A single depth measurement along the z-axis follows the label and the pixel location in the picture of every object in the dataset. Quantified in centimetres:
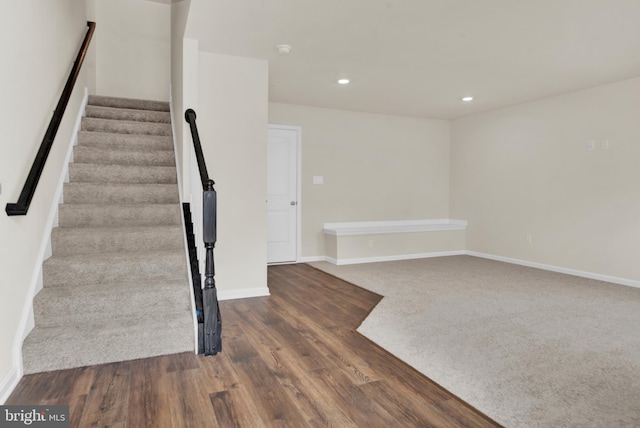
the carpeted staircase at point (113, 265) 235
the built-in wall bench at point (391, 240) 575
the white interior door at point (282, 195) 565
